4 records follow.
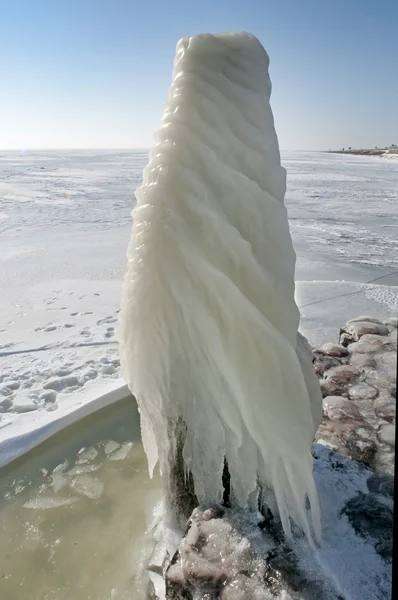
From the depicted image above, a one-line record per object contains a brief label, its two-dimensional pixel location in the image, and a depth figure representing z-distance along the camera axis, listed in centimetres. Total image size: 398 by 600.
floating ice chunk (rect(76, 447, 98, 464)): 324
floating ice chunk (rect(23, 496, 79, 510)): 281
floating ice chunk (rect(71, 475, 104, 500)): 292
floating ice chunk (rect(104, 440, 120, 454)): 335
